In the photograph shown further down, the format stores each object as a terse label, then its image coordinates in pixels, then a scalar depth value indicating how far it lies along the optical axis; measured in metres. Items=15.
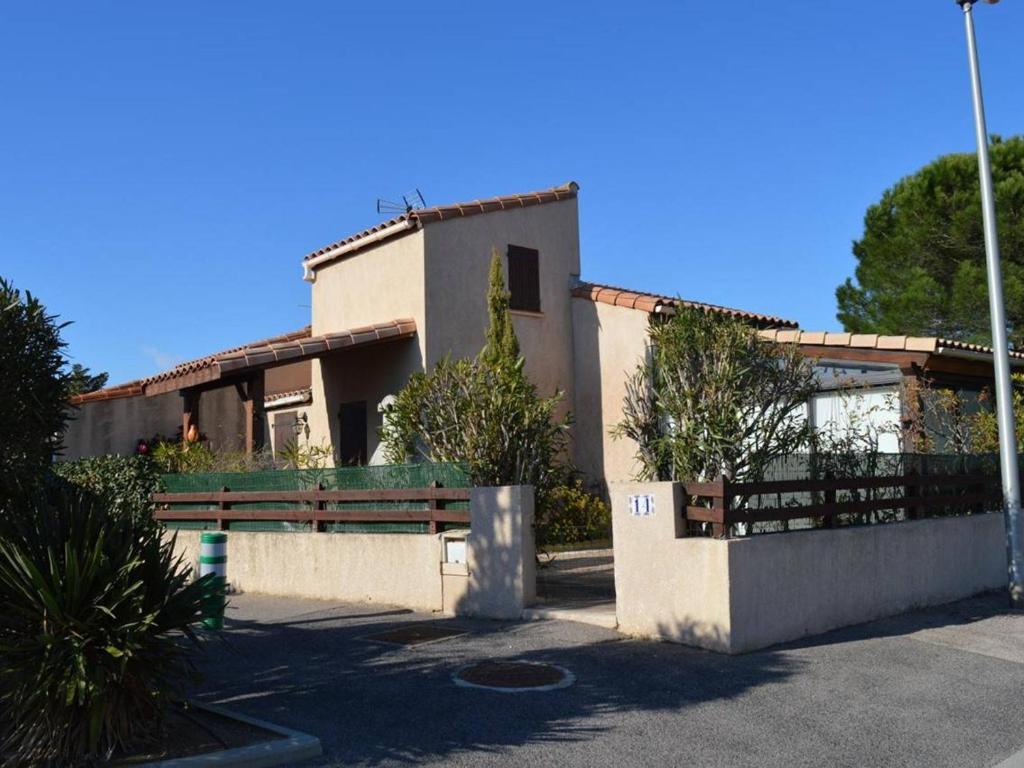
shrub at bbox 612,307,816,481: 9.67
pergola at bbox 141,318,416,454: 15.87
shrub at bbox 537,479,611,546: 12.79
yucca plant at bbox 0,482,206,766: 5.56
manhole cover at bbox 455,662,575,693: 7.63
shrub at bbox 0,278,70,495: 7.13
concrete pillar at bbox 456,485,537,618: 10.48
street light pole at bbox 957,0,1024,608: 11.93
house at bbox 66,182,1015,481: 17.16
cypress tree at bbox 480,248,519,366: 16.92
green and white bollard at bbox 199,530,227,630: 10.63
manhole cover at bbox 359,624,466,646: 9.53
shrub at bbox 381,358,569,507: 11.69
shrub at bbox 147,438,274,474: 16.56
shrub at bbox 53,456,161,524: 16.16
